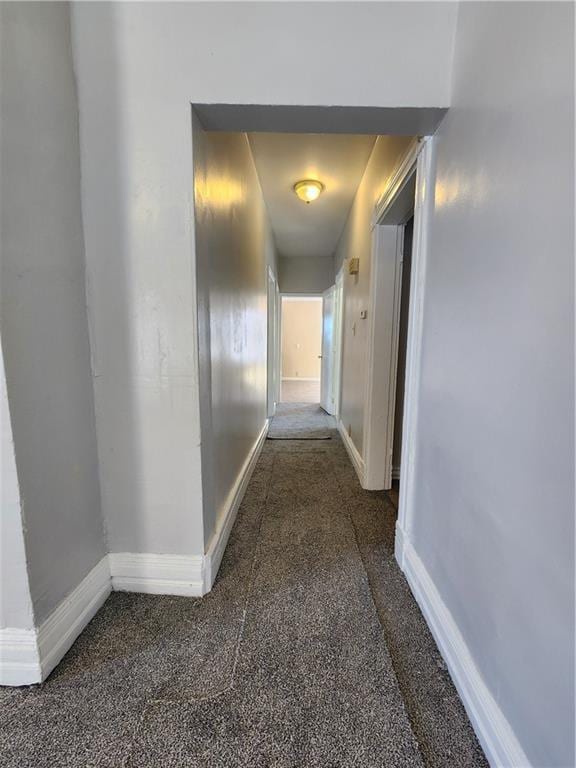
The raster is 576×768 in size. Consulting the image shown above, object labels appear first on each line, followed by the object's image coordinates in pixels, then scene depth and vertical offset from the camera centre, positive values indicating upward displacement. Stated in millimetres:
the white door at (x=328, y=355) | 4977 -289
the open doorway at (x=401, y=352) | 2465 -116
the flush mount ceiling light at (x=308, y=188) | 2902 +1300
